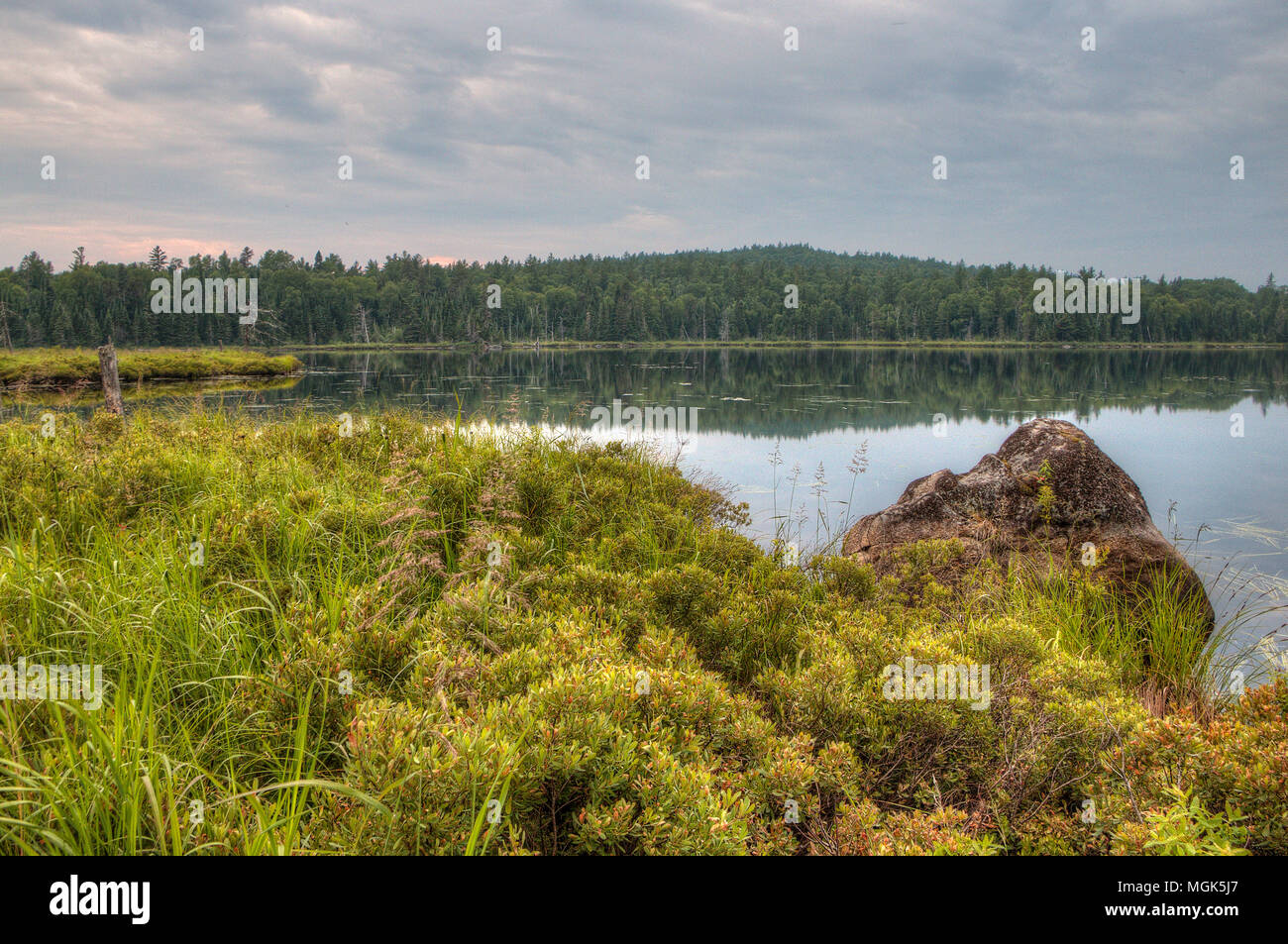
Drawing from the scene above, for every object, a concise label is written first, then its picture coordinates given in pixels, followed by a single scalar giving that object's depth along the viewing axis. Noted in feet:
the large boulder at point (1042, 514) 23.13
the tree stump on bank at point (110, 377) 39.63
